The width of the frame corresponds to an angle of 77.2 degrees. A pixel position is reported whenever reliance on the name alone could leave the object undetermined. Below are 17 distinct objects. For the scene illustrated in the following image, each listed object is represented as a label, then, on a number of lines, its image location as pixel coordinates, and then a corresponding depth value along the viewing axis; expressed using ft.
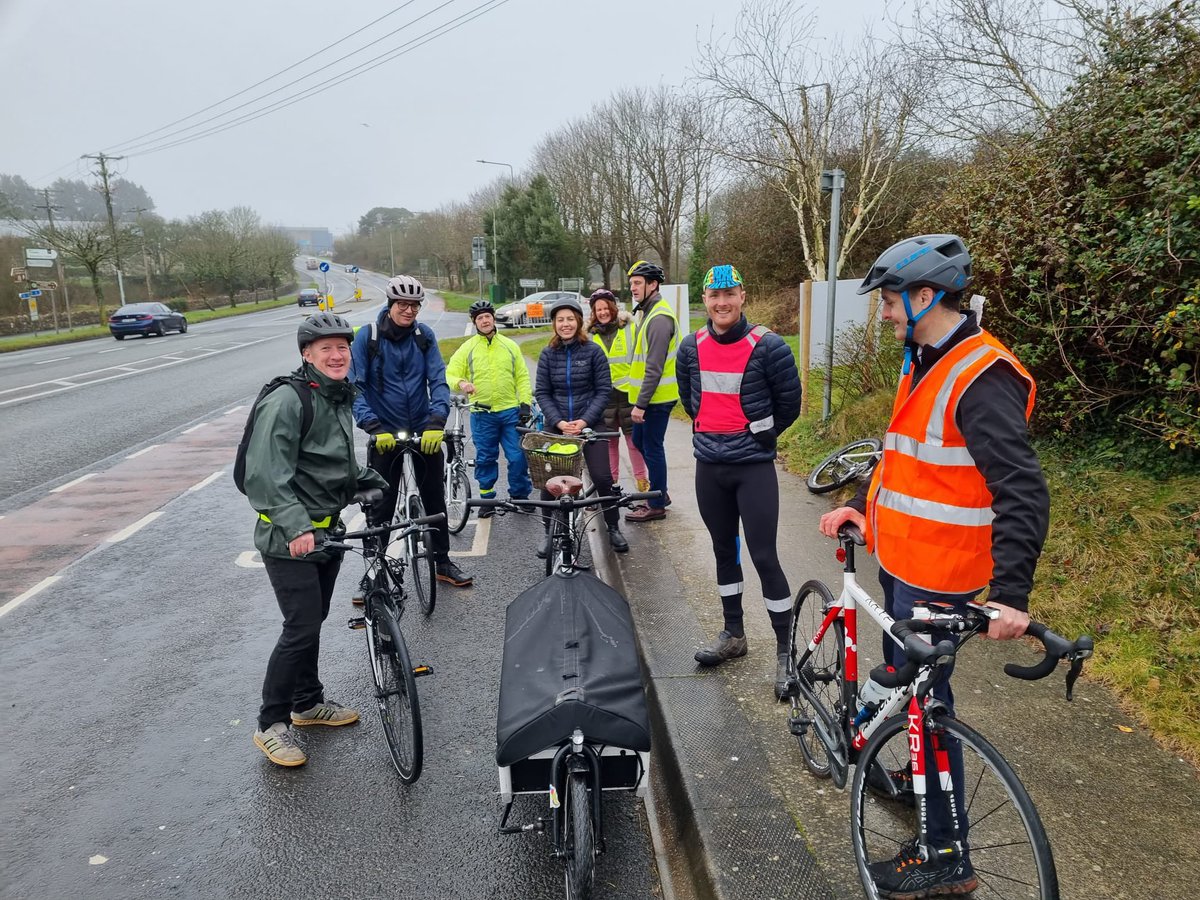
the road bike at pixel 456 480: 23.58
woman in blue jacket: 19.35
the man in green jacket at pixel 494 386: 22.07
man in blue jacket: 16.97
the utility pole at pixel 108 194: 143.33
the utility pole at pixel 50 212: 128.39
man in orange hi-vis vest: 6.77
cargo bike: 8.32
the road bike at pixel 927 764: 6.70
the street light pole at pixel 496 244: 165.60
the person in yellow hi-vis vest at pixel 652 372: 20.66
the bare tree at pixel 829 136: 53.62
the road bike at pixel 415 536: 17.12
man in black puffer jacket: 12.55
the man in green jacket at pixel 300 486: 10.96
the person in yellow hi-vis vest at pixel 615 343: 22.39
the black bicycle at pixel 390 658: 11.04
